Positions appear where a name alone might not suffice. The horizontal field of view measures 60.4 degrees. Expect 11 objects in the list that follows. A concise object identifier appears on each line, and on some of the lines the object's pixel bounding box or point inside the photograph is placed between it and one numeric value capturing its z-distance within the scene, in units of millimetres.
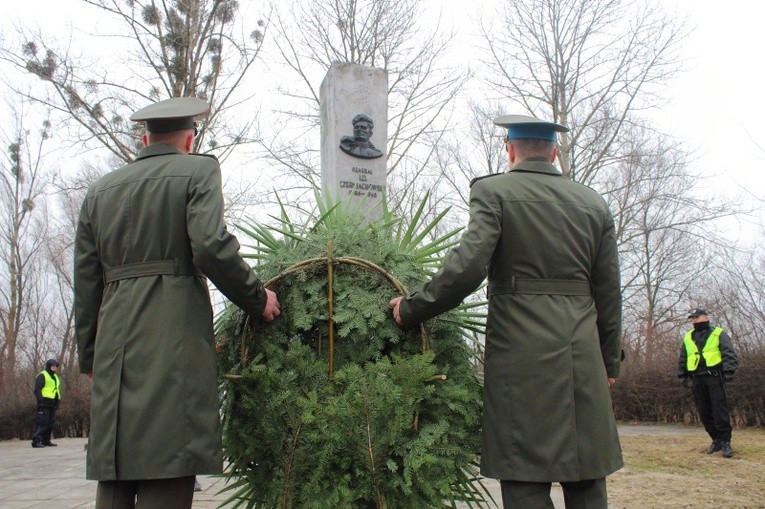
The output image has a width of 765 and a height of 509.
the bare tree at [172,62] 8883
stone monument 6973
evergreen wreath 2547
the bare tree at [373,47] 18234
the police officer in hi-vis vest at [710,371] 8211
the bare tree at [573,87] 18734
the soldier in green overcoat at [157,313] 2404
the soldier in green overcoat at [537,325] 2555
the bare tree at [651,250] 21188
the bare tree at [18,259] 24156
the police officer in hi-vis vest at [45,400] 13516
